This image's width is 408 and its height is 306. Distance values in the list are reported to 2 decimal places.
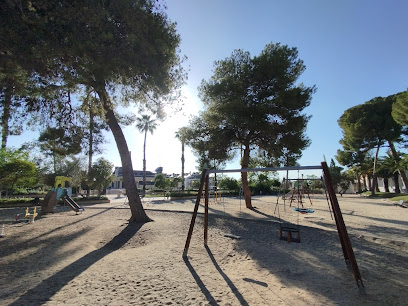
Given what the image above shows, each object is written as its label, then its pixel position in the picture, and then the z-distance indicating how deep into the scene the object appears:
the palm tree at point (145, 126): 36.00
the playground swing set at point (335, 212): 3.64
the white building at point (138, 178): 69.99
